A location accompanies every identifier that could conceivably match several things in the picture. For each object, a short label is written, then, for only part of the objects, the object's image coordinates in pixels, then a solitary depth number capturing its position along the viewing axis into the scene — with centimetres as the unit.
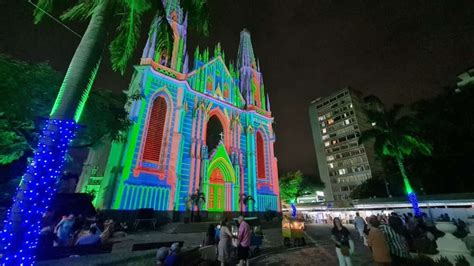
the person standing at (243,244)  604
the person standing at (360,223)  1033
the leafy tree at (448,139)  2112
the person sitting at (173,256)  484
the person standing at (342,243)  534
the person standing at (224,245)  600
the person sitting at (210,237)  796
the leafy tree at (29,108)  910
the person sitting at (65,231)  765
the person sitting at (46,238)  634
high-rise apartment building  6431
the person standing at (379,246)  417
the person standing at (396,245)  481
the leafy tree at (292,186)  4812
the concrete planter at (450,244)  599
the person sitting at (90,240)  713
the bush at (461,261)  541
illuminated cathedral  1866
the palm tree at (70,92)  448
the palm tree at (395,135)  1875
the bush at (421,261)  501
